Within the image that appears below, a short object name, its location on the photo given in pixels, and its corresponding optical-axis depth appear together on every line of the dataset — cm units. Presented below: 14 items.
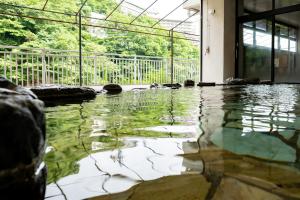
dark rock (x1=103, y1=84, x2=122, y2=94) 492
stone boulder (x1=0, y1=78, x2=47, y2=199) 52
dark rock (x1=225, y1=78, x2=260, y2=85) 699
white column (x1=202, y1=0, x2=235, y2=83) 809
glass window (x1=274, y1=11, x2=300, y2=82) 724
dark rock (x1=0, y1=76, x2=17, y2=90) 77
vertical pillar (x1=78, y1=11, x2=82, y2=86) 523
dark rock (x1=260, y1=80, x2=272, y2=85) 711
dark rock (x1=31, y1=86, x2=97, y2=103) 312
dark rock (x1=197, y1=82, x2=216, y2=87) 663
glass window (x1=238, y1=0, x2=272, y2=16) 773
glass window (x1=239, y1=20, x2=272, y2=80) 773
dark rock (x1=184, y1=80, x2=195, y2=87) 676
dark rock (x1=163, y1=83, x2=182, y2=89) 616
